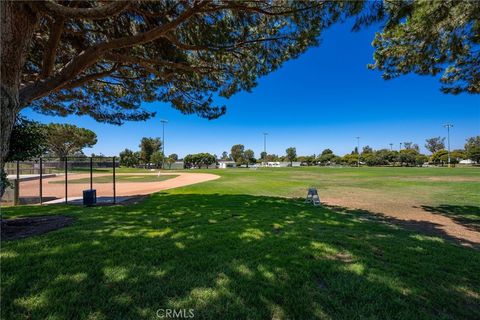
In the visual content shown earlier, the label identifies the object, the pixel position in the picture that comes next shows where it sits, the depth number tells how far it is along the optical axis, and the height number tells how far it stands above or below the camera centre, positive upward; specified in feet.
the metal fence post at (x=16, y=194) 32.78 -4.41
